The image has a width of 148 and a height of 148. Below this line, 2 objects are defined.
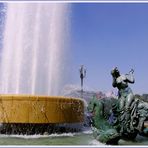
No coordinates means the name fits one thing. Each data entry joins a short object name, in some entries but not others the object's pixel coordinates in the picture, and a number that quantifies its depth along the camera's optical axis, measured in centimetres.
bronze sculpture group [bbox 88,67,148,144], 1067
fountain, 1236
